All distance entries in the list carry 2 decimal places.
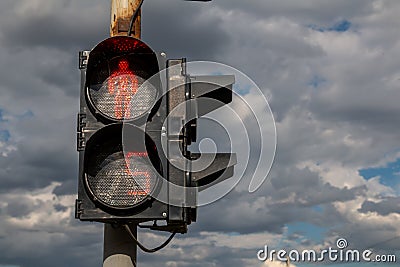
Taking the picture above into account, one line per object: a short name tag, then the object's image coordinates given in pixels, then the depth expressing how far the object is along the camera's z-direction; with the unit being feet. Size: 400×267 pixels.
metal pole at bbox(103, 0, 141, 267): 14.15
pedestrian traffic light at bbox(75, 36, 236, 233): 13.39
